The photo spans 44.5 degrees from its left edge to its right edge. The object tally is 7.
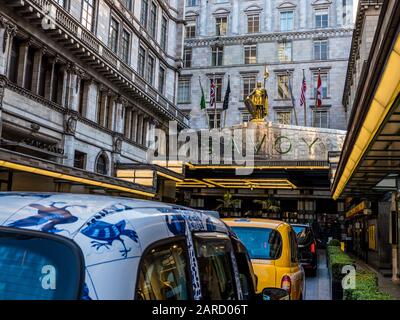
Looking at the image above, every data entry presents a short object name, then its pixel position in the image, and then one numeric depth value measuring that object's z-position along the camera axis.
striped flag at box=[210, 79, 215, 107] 51.41
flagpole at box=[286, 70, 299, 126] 55.58
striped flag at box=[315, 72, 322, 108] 52.33
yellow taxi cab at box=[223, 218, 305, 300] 7.99
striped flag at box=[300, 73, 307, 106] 50.72
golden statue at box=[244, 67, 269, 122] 46.00
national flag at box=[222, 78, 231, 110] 50.19
